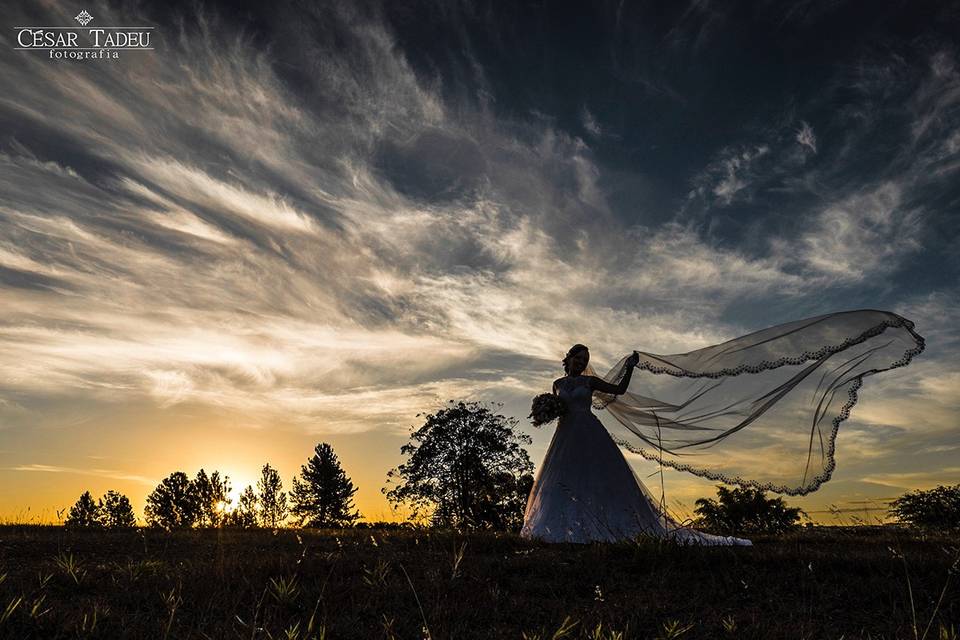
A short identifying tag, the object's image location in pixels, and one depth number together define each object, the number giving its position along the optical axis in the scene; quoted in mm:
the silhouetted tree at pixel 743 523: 10633
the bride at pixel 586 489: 10547
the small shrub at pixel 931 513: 12396
